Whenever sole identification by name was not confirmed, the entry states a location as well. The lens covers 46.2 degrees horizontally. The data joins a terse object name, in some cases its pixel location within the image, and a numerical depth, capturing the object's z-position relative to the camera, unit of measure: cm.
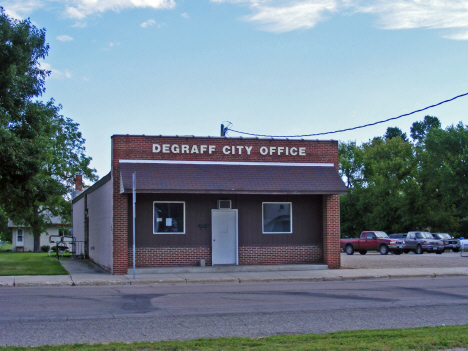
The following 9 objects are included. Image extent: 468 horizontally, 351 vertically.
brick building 1997
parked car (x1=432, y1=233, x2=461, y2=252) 4197
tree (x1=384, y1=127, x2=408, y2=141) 9388
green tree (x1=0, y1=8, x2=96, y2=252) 1989
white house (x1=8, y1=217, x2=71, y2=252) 6197
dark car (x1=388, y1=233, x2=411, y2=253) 3903
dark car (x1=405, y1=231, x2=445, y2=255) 3778
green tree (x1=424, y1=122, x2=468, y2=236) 5372
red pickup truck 3703
